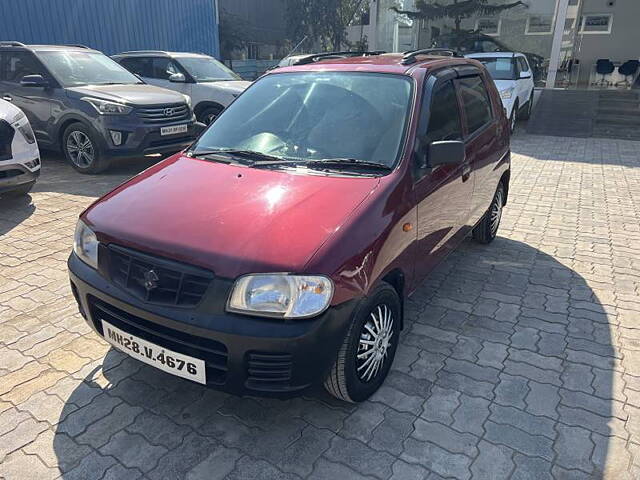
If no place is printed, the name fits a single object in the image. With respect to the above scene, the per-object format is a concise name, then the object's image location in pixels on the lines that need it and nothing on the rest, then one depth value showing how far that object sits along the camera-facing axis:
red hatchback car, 2.08
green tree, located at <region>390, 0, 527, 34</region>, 19.41
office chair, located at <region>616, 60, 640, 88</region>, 17.22
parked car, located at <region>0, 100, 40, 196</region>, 5.18
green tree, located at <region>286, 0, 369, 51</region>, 32.22
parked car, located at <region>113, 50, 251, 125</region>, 9.11
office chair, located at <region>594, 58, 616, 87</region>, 17.92
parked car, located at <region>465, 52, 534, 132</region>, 11.05
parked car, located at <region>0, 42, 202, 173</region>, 6.83
